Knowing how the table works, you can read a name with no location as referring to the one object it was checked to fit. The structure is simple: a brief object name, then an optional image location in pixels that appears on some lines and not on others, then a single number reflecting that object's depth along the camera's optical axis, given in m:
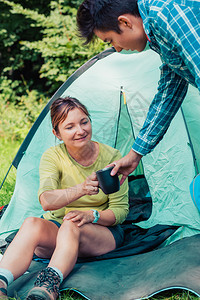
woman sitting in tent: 1.73
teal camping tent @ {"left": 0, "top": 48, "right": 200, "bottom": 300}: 2.24
